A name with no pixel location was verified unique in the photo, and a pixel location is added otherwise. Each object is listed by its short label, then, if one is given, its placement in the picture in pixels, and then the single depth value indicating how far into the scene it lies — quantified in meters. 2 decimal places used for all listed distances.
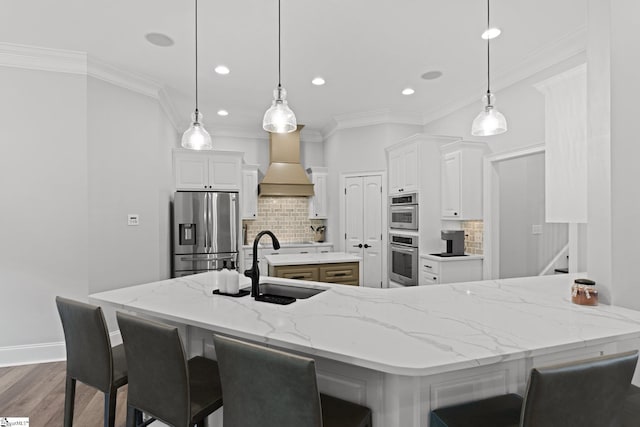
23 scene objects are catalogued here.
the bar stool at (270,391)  1.01
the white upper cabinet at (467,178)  4.11
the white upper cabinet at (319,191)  5.96
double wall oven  4.48
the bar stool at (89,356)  1.56
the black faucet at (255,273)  1.90
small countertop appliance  4.24
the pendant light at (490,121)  2.35
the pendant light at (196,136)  2.61
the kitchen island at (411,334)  1.14
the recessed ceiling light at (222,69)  3.63
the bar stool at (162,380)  1.29
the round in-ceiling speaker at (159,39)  2.97
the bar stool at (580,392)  0.95
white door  5.32
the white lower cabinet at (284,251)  5.37
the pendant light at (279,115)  2.14
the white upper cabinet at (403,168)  4.52
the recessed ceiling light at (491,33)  2.89
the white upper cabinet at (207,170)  4.80
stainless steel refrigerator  4.41
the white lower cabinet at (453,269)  4.02
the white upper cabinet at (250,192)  5.71
